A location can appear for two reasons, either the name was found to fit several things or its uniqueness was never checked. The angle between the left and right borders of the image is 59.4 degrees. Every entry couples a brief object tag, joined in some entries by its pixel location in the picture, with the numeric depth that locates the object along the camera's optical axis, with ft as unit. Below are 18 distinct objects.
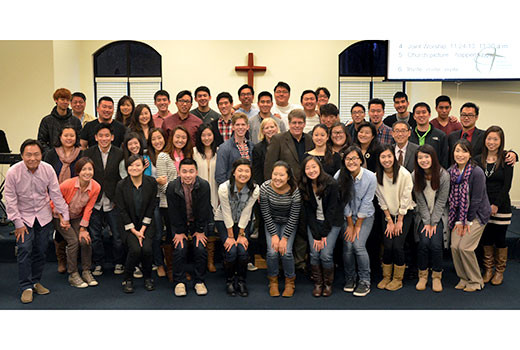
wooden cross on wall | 24.49
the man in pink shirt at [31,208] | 12.17
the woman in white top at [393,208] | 12.77
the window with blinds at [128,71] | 25.30
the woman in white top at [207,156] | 13.60
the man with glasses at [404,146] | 13.39
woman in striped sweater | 12.32
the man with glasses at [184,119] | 15.06
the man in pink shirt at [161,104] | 16.07
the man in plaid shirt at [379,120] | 14.75
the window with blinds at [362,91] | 25.82
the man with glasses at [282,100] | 15.97
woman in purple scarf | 12.69
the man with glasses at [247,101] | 15.94
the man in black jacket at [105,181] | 13.48
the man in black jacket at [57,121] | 15.34
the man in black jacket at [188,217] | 12.55
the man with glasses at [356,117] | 14.80
